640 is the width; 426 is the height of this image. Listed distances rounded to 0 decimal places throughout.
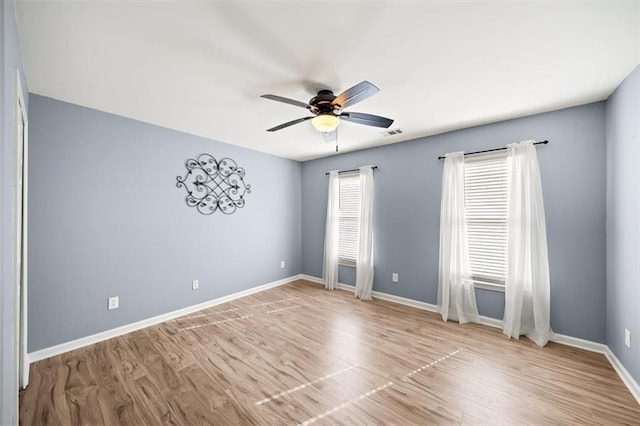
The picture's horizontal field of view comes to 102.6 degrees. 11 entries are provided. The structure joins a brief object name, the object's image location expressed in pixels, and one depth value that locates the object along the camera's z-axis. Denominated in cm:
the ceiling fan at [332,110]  213
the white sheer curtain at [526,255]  285
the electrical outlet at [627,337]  214
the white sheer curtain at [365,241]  436
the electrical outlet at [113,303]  295
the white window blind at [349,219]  477
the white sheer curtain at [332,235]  490
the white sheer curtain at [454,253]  341
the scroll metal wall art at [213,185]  375
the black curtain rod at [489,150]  293
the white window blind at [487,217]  322
